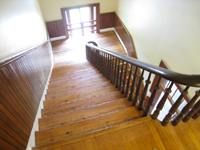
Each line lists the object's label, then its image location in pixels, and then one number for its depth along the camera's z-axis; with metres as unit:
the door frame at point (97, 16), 6.05
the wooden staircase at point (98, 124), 1.08
